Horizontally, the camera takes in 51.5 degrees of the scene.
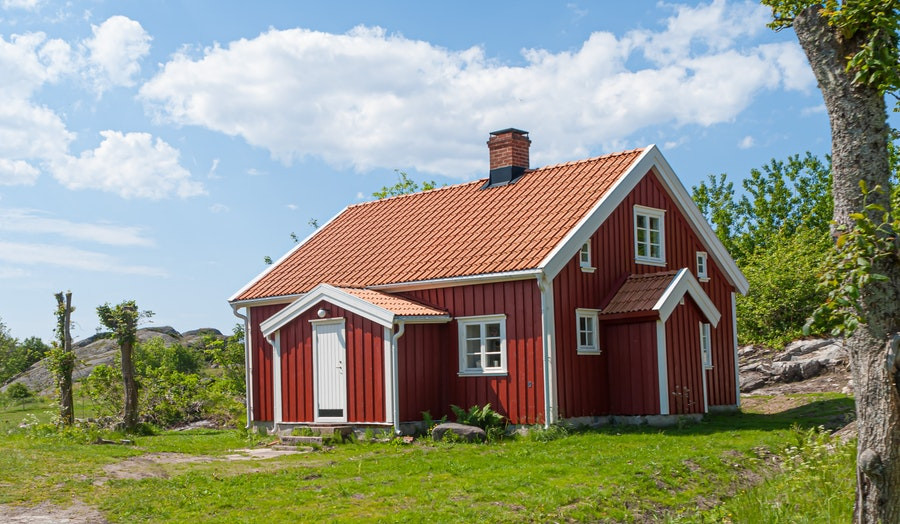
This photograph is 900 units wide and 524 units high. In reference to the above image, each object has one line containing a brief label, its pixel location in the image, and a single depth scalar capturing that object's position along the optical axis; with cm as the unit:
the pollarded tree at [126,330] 2256
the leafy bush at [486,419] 1902
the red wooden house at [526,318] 1931
